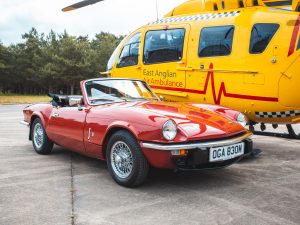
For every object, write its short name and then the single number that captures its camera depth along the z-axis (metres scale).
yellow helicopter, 6.29
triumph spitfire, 4.22
